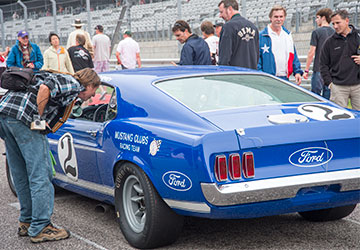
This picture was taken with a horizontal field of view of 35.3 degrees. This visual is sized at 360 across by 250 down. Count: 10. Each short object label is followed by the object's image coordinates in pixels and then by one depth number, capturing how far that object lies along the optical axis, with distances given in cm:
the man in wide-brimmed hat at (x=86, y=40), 1273
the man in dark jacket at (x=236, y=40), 699
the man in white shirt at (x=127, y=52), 1326
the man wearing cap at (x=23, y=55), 1111
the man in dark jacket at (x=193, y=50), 781
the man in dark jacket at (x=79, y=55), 1171
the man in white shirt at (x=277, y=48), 736
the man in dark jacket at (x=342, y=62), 689
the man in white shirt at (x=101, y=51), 1390
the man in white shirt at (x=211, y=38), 999
